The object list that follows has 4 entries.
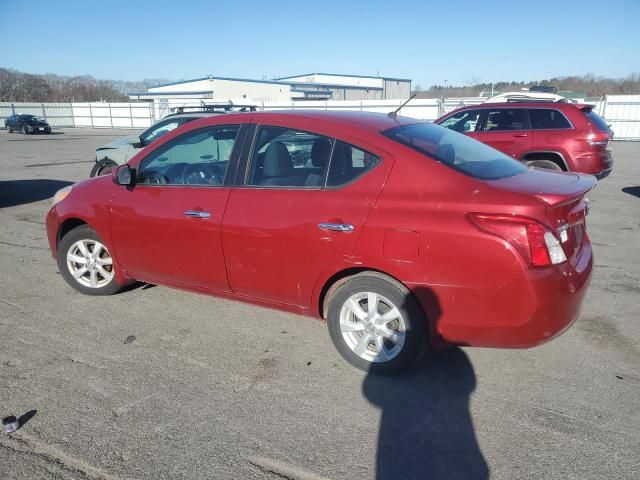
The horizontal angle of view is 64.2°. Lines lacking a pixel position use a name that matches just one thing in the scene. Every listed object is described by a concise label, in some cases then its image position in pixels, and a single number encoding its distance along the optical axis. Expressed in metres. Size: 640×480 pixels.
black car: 35.41
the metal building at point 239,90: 57.69
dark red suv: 8.79
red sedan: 2.91
